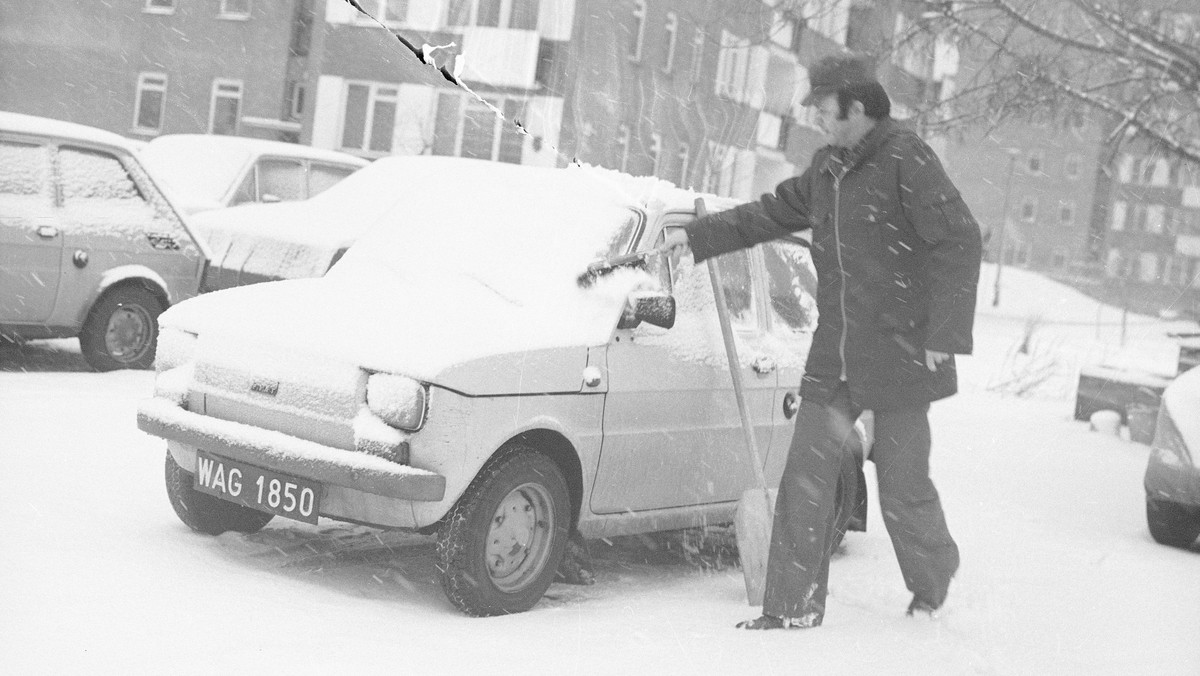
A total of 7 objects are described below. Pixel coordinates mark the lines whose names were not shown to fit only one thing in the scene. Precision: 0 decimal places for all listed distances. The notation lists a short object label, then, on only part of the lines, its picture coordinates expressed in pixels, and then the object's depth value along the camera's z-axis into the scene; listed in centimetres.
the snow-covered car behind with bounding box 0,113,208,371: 848
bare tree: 768
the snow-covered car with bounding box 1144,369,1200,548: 757
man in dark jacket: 454
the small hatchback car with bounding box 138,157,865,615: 442
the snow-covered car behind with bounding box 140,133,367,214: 1219
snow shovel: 524
